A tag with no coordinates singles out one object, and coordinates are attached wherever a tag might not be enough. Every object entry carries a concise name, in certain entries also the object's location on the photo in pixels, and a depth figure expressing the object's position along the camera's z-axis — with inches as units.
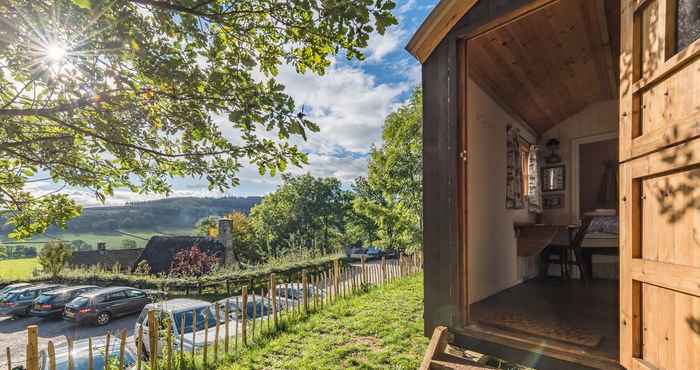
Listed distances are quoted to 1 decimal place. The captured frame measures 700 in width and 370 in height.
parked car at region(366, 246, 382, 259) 1343.3
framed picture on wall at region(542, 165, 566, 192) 242.1
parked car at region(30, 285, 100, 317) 471.5
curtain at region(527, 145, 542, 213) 227.8
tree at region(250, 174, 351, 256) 1427.5
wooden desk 181.6
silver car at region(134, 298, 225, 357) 186.2
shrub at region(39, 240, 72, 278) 658.8
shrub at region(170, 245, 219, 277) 525.0
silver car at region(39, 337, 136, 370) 161.6
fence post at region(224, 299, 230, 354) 177.3
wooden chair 185.0
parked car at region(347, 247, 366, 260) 1510.2
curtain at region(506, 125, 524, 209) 189.5
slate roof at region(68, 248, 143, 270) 995.3
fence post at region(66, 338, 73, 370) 128.6
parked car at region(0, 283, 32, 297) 578.7
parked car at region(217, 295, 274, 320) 212.3
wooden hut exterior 60.2
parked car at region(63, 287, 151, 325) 400.5
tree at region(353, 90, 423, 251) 437.1
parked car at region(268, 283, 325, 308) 246.6
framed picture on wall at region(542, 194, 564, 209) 243.0
